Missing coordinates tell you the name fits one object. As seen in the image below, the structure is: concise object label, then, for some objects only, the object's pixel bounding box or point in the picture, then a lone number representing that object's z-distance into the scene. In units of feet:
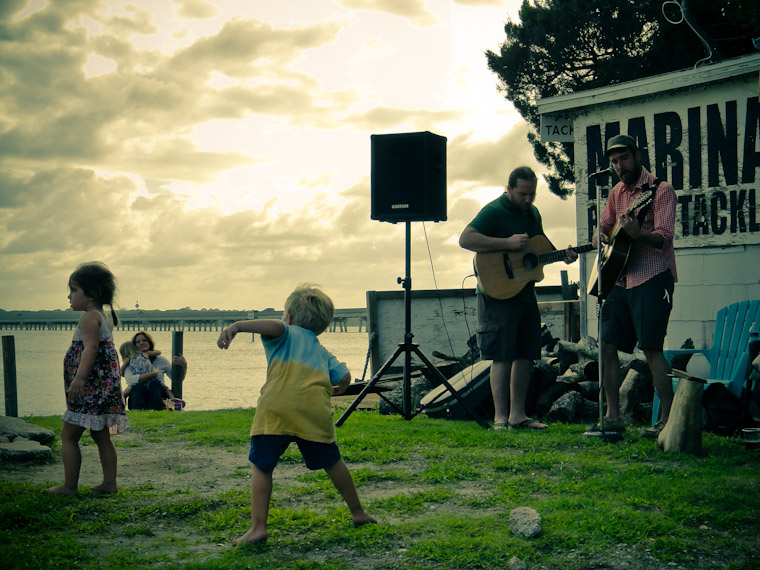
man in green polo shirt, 22.22
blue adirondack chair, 20.25
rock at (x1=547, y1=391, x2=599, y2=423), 24.13
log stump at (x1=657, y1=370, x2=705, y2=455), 17.71
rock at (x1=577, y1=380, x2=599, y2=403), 25.23
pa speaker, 25.85
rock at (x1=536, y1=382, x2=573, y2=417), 25.47
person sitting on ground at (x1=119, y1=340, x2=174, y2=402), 35.40
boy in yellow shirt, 11.98
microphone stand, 19.13
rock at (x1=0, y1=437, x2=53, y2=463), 19.62
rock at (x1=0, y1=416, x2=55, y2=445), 22.05
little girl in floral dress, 15.48
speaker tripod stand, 23.84
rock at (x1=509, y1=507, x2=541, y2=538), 11.91
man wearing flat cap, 19.04
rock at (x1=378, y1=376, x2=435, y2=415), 30.04
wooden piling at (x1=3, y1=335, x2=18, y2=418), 45.65
